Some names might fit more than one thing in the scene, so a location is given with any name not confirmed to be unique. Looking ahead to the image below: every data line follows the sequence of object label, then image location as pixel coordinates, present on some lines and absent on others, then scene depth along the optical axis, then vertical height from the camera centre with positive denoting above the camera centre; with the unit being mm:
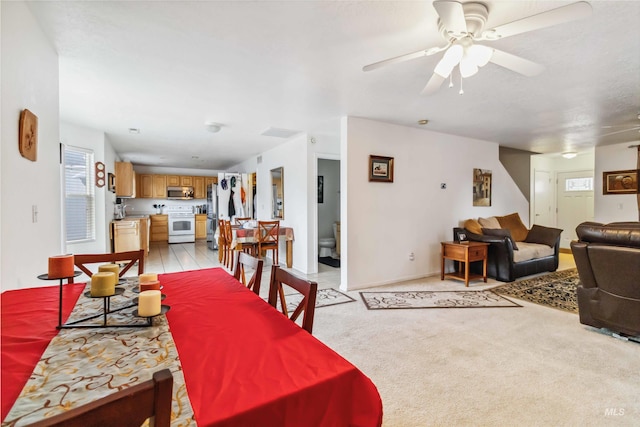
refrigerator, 7766 -254
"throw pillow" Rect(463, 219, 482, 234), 4742 -333
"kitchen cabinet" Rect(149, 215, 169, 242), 8814 -695
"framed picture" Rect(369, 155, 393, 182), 4172 +534
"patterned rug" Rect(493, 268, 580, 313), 3480 -1133
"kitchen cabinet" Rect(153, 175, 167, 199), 8844 +555
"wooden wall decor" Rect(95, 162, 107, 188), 4609 +484
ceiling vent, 4699 +1204
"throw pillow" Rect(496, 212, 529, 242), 5492 -365
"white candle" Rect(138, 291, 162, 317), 1011 -346
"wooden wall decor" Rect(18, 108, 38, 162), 1667 +412
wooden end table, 4172 -715
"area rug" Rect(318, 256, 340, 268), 5800 -1154
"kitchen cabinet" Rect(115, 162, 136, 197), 5883 +518
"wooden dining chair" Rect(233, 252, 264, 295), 1711 -385
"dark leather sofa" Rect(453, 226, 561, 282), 4348 -868
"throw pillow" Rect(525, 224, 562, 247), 5035 -518
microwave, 9062 +376
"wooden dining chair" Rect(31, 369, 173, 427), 442 -323
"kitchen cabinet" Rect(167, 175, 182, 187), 9024 +744
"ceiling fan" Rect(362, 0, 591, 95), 1447 +953
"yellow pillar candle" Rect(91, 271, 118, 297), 1108 -303
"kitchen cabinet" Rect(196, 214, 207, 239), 9375 -671
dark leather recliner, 2406 -593
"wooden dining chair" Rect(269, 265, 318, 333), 1276 -406
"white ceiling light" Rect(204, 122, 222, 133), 4284 +1165
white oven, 8734 -661
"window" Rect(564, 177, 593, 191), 6992 +532
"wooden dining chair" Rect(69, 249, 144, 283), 1962 -369
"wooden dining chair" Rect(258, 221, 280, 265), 5105 -545
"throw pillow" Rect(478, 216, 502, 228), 5062 -291
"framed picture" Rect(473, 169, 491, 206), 5366 +344
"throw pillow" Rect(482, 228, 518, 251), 4383 -409
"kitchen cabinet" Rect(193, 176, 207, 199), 9453 +547
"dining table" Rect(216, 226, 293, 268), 5109 -550
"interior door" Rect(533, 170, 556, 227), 7460 +173
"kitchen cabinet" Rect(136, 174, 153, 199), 8711 +545
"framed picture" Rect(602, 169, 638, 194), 5390 +456
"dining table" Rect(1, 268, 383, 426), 656 -441
